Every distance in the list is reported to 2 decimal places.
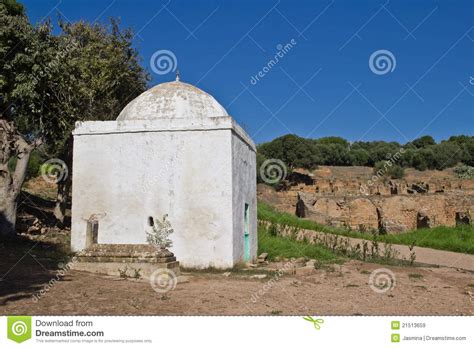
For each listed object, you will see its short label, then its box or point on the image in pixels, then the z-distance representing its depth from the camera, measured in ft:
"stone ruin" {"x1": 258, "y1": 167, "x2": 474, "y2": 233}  81.82
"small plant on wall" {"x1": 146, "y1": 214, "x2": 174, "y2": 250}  37.52
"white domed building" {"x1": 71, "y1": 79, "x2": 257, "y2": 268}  37.40
